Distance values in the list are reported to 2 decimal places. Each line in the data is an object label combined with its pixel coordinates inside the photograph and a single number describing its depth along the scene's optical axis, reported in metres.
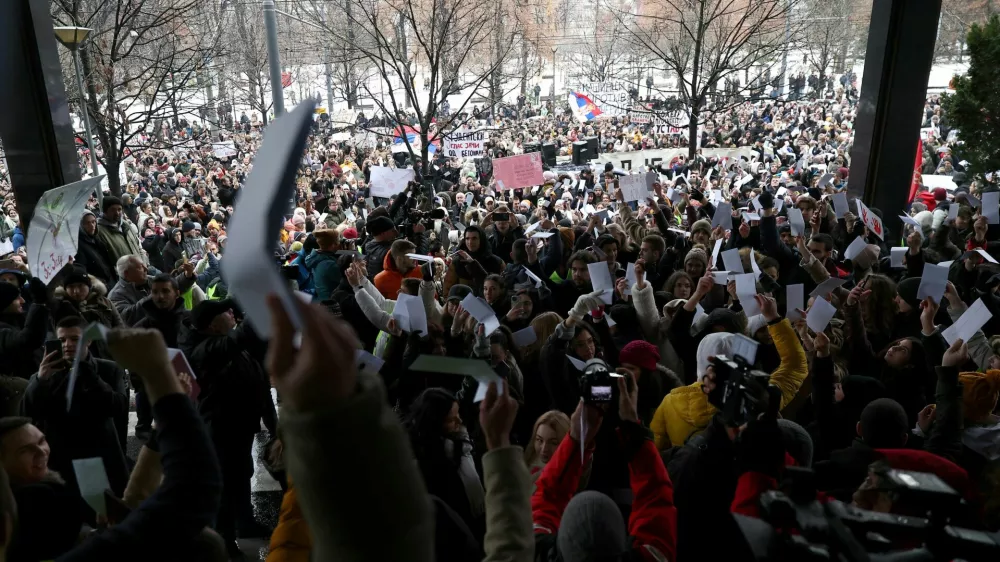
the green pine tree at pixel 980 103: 9.77
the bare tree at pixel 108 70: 11.72
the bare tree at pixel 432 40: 14.27
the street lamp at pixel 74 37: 10.12
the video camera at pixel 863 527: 1.40
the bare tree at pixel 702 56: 15.44
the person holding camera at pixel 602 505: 2.10
